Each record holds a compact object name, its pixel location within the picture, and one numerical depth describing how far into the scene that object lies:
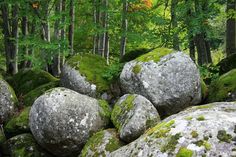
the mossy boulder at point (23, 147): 10.07
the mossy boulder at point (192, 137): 3.98
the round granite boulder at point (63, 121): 9.27
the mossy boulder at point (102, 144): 8.25
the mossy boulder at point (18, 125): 10.87
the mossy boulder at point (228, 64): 12.39
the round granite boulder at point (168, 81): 9.84
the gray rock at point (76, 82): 11.68
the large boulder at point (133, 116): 7.86
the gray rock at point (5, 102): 11.56
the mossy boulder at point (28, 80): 14.28
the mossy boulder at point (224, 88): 9.98
